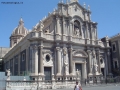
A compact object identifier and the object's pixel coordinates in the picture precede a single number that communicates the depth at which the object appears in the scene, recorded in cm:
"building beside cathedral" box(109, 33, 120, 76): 4178
